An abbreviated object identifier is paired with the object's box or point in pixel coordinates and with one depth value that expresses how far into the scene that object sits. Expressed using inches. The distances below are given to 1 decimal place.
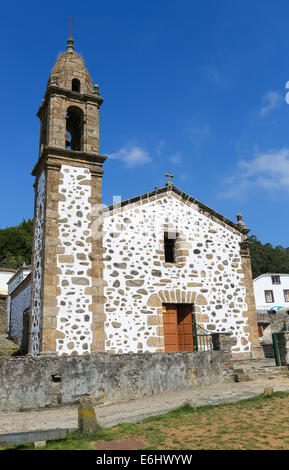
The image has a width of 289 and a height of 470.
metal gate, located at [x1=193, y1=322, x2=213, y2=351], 555.8
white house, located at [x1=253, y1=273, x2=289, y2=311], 1939.0
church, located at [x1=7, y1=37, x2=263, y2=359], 520.1
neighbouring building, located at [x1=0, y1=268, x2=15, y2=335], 1069.0
